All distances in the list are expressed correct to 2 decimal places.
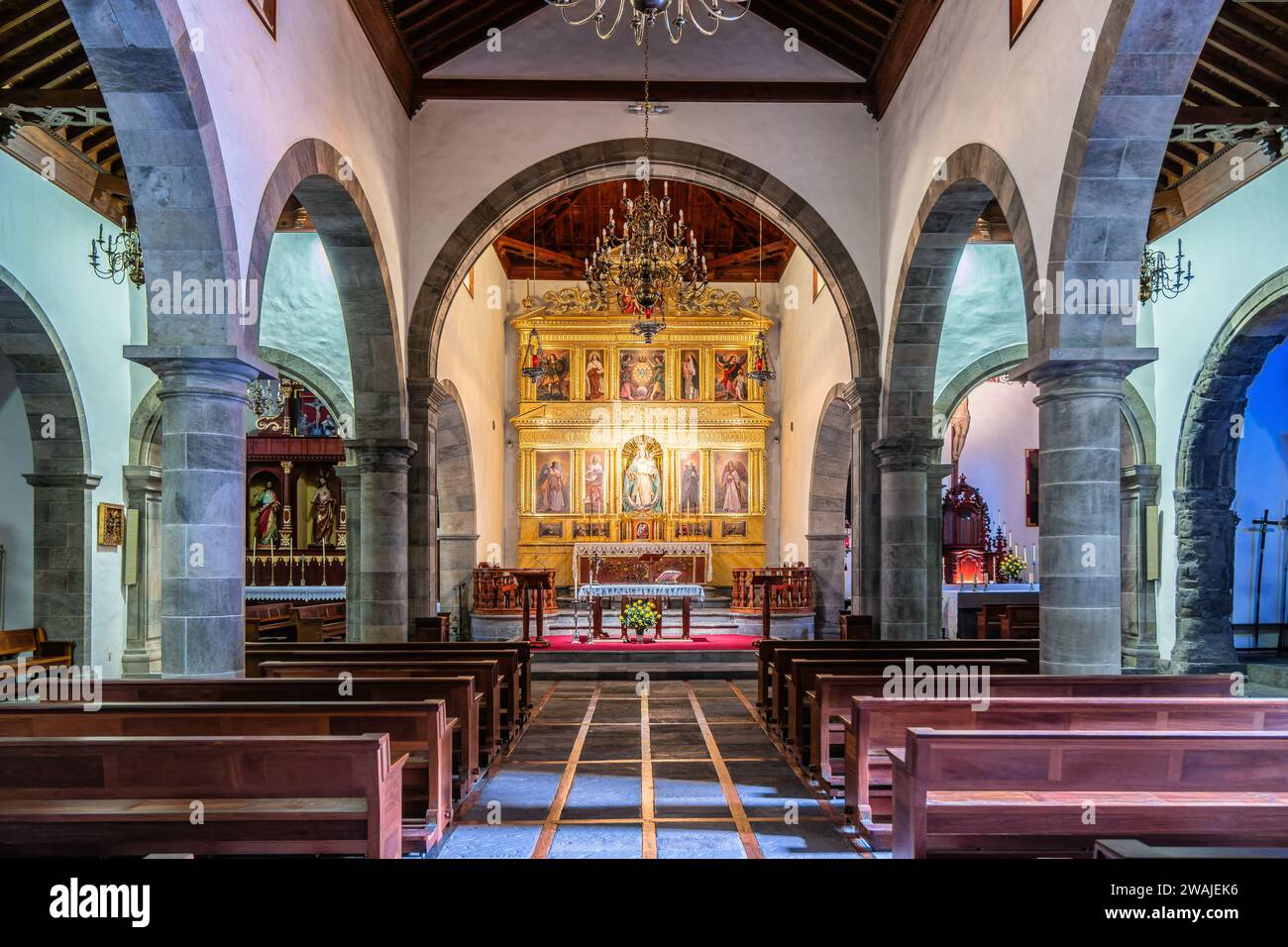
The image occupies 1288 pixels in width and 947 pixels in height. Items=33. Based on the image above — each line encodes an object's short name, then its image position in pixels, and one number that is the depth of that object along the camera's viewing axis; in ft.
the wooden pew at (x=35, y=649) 34.27
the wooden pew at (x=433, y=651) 26.91
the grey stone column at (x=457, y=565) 56.24
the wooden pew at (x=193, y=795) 12.82
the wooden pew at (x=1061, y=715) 15.84
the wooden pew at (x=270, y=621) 41.83
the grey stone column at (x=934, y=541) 37.04
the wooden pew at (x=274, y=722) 15.37
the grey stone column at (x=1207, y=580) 38.60
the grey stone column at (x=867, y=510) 37.40
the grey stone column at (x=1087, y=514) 20.99
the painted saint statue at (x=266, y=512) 59.16
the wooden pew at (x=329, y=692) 18.57
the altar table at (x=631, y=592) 45.91
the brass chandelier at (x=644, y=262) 34.91
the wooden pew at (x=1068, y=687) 18.85
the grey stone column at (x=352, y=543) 38.34
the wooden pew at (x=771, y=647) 27.45
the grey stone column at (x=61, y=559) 37.70
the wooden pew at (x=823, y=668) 23.34
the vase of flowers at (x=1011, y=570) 55.83
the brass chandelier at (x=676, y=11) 37.13
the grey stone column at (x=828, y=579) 54.75
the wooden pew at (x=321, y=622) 40.65
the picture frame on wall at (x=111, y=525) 39.88
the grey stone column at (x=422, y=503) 36.70
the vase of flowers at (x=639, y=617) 44.29
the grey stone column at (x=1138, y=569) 42.32
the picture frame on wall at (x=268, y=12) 22.82
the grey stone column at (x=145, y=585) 42.50
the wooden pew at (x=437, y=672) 22.75
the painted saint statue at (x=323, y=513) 59.67
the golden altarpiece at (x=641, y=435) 67.21
